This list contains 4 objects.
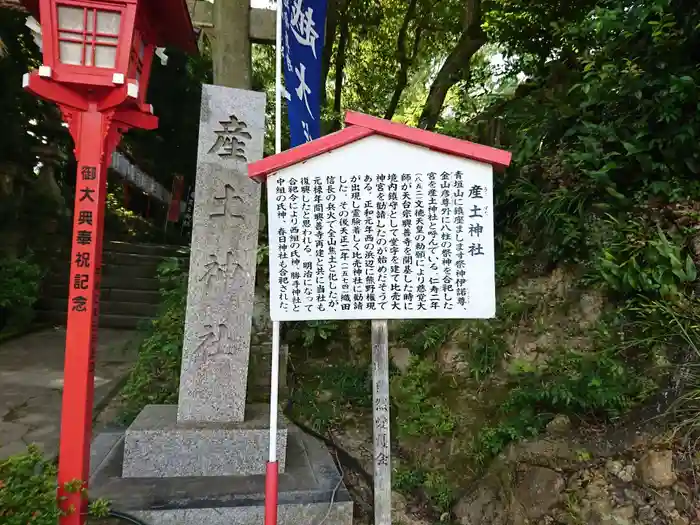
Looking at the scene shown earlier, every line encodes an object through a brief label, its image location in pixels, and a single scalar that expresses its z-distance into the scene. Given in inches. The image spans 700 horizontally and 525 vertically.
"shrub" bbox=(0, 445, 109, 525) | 84.5
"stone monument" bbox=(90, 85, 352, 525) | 131.7
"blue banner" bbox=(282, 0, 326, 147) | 134.8
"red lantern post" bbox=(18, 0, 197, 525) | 103.0
